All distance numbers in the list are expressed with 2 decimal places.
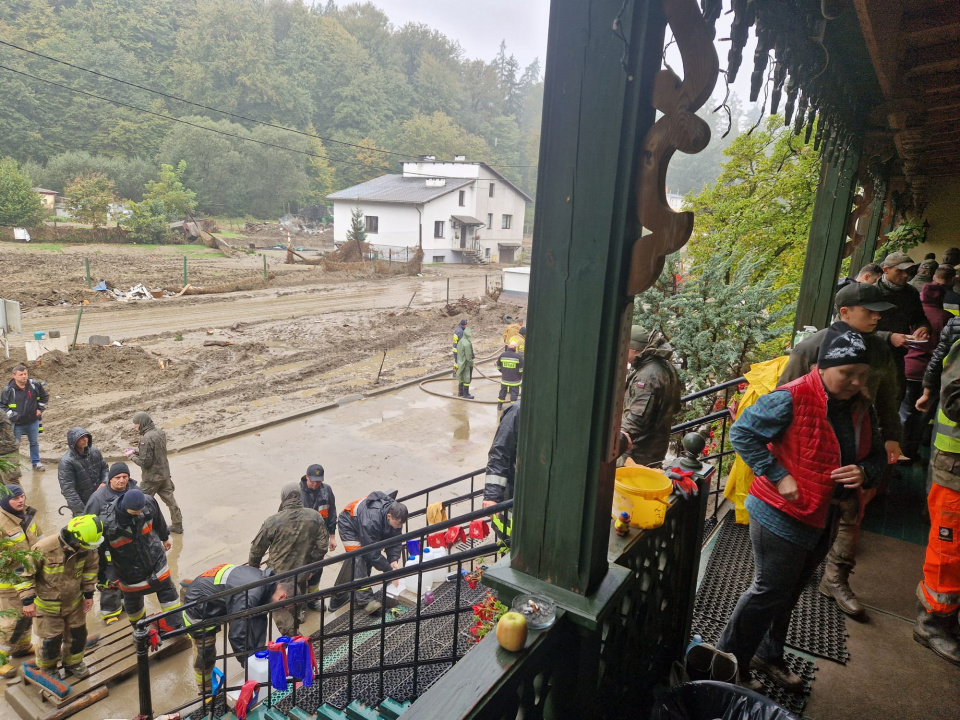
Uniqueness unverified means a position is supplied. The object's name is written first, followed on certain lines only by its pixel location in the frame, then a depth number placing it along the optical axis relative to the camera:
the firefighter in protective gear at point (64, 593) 5.53
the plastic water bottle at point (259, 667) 5.29
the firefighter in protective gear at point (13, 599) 5.89
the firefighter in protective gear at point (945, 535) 3.25
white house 46.22
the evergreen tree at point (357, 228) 40.91
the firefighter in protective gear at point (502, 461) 5.29
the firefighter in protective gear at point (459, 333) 13.92
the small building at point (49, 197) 41.39
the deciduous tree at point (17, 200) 34.88
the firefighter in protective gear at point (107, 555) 6.15
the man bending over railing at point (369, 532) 6.52
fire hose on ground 14.42
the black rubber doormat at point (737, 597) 3.48
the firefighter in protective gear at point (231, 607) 5.29
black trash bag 2.30
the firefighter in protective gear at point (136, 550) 5.99
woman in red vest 2.67
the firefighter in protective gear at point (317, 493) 7.09
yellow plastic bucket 2.42
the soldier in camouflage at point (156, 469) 7.83
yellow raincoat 4.38
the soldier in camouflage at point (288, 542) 5.92
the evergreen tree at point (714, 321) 7.22
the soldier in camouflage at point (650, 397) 4.59
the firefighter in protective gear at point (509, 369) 12.96
